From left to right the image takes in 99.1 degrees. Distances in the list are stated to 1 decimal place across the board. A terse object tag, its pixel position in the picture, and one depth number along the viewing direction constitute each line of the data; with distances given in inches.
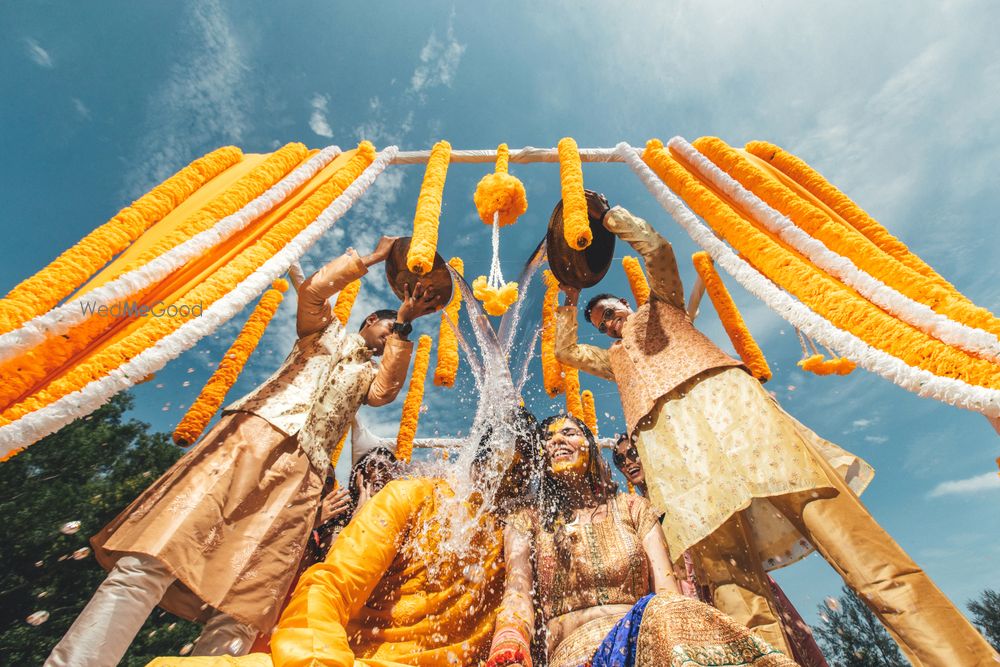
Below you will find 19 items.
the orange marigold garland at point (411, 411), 189.8
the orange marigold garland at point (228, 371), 131.6
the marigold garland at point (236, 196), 86.2
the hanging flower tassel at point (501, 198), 113.3
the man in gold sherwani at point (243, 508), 75.9
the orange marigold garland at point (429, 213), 89.7
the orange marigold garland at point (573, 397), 173.3
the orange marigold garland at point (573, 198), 94.3
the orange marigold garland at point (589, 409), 193.3
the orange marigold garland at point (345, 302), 172.1
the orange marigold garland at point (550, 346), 170.2
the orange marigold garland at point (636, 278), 167.9
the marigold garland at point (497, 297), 104.7
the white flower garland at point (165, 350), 62.6
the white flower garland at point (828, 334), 62.2
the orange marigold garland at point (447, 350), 166.4
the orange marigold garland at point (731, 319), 146.0
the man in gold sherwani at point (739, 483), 68.5
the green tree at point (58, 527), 374.0
